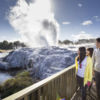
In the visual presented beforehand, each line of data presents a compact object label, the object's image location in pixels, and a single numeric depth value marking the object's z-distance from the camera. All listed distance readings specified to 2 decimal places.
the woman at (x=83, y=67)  1.87
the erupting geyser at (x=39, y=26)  37.59
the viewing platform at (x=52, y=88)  0.99
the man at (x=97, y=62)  1.84
